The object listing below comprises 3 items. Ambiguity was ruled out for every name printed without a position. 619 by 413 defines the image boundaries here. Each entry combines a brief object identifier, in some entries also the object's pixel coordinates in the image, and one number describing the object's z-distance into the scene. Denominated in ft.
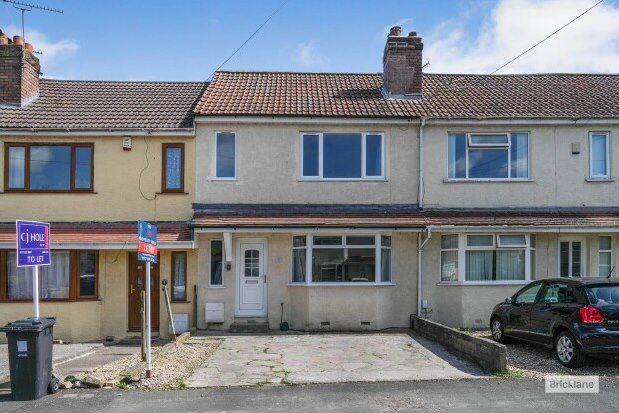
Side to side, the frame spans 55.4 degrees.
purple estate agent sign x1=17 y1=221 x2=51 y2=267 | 29.91
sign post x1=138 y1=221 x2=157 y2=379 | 30.78
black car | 31.45
